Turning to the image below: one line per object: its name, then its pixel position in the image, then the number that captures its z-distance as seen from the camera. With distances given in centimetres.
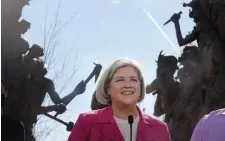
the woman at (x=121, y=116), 301
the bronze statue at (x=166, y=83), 1411
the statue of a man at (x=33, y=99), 1298
